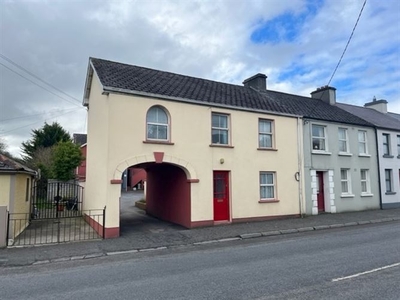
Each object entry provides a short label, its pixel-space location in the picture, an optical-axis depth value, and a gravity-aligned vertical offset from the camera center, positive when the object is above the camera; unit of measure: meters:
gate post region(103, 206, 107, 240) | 11.20 -1.54
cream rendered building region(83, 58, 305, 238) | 12.18 +1.56
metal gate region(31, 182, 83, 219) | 17.53 -1.26
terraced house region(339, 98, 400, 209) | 20.59 +1.43
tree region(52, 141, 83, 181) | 26.33 +1.77
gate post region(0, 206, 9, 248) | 9.88 -1.44
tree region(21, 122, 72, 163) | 35.62 +5.14
